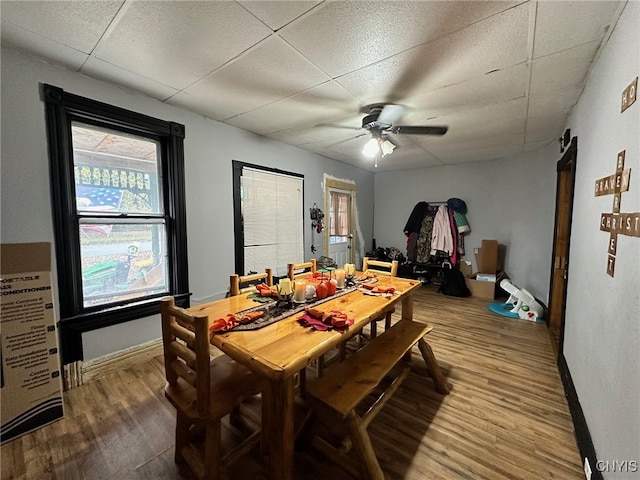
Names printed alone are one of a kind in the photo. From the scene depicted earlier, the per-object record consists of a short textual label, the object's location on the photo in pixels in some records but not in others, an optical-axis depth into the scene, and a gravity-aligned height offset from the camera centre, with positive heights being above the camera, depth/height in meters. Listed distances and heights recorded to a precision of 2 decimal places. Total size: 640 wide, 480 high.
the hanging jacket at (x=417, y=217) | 5.10 +0.10
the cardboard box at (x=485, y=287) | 4.27 -1.12
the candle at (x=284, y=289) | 1.72 -0.45
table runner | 1.39 -0.56
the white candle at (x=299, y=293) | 1.77 -0.49
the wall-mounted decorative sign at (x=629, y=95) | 1.08 +0.56
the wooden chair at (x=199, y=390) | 1.09 -0.85
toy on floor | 3.43 -1.19
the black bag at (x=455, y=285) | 4.46 -1.13
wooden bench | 1.24 -0.90
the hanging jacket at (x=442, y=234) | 4.77 -0.22
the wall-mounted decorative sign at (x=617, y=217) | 1.05 +0.02
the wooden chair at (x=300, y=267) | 2.34 -0.45
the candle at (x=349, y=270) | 2.36 -0.44
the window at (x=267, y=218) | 3.09 +0.05
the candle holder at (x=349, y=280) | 2.21 -0.53
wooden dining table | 1.05 -0.58
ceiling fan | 2.31 +0.92
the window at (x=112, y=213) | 1.91 +0.09
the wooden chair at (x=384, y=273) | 2.53 -0.53
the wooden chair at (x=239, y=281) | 1.94 -0.48
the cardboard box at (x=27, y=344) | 1.57 -0.79
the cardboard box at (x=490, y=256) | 4.40 -0.61
